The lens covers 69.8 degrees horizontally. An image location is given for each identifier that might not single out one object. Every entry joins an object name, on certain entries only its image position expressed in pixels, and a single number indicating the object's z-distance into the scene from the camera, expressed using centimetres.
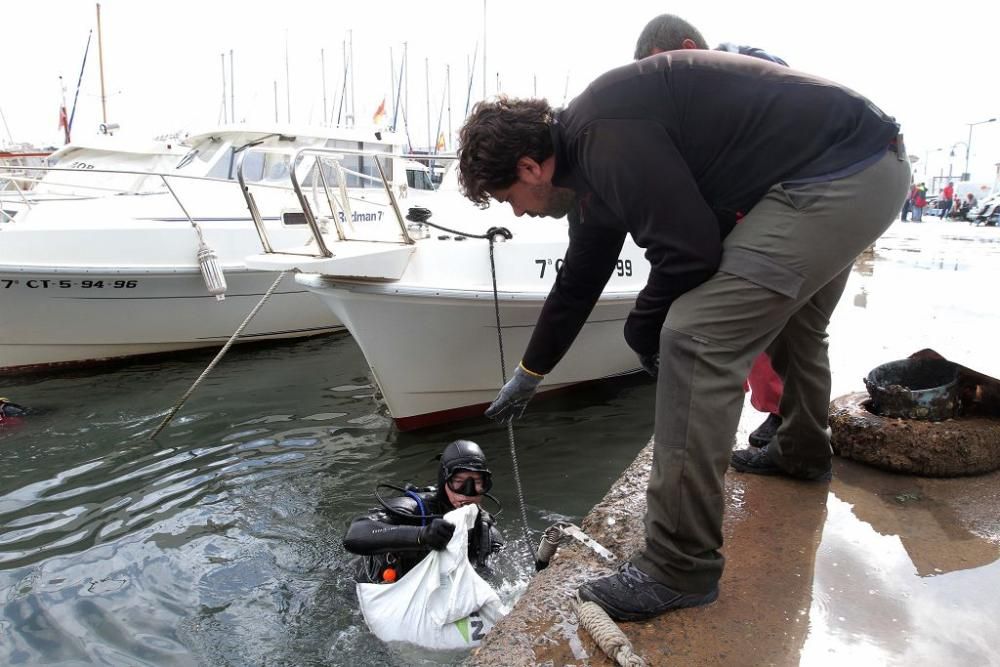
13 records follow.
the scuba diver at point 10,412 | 614
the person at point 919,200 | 2798
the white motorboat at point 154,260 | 760
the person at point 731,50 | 289
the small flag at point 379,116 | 1639
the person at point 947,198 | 3133
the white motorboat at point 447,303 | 494
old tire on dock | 267
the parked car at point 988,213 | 2448
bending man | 163
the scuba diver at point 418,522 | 279
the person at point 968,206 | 2872
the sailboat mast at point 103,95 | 1959
